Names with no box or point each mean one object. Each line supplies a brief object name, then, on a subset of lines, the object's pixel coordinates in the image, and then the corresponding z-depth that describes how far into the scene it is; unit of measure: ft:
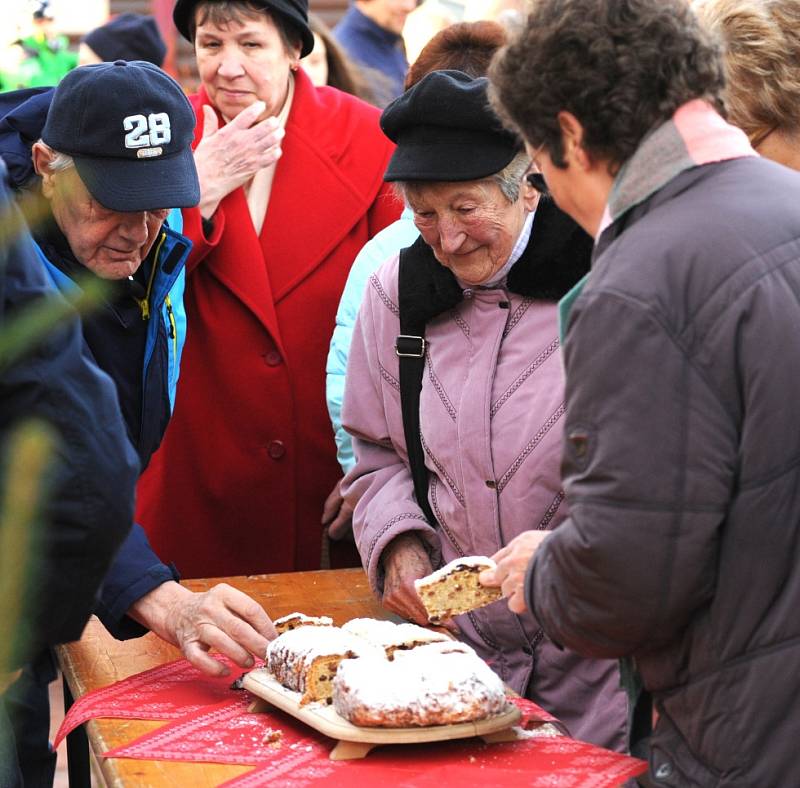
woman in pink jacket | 7.98
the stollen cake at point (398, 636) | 7.09
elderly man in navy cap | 8.28
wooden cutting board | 6.49
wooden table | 6.55
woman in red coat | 11.18
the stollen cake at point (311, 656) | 7.00
